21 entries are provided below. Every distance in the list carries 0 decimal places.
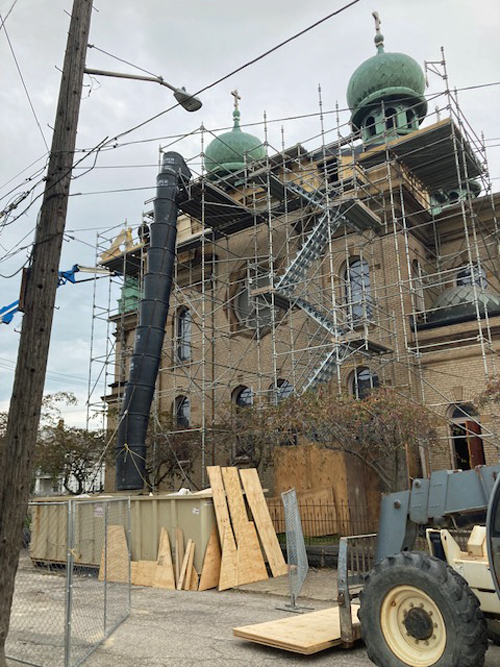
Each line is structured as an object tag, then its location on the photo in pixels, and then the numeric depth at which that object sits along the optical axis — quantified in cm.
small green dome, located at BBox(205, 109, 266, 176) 3231
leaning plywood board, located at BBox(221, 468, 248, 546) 1405
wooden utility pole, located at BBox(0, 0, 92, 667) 663
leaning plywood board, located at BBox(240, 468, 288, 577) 1423
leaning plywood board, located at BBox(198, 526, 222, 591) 1323
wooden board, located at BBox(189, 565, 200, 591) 1320
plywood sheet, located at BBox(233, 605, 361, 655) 754
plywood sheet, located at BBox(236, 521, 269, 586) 1353
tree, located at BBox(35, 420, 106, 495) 2622
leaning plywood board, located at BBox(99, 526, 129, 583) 1301
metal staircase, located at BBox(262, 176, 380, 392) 2180
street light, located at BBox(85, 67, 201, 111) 896
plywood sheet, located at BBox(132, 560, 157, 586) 1400
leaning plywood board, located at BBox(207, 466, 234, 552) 1378
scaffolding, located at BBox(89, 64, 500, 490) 2089
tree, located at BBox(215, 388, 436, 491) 1527
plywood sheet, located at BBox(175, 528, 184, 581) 1371
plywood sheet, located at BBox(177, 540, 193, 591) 1334
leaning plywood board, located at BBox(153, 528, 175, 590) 1359
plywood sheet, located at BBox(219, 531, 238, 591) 1309
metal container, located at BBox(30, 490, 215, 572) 1391
